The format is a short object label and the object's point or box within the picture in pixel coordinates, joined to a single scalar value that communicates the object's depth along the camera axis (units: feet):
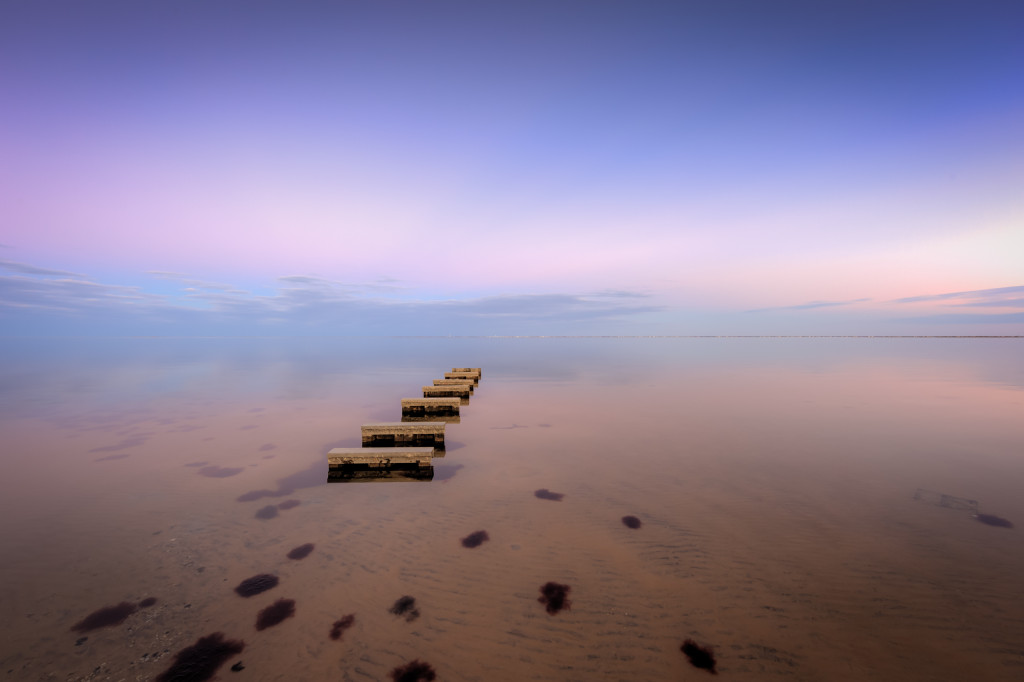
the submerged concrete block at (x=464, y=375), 105.95
